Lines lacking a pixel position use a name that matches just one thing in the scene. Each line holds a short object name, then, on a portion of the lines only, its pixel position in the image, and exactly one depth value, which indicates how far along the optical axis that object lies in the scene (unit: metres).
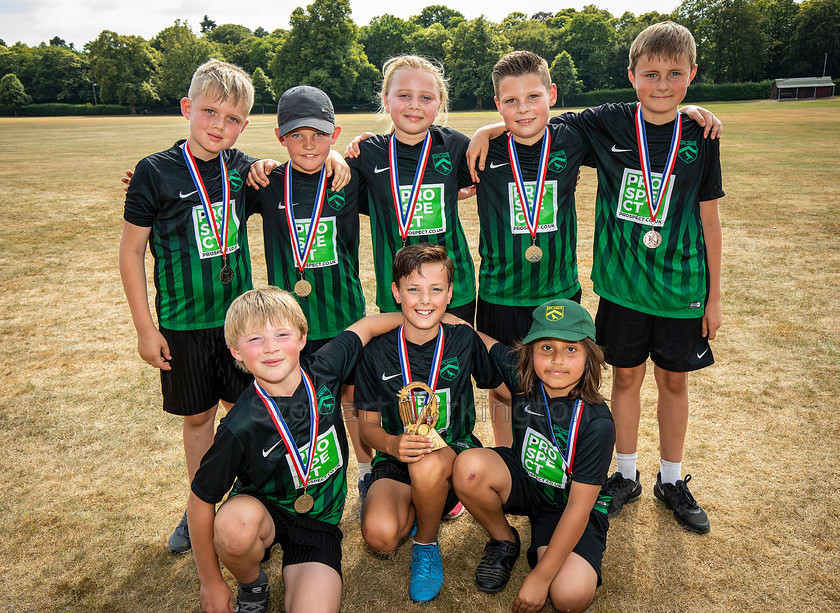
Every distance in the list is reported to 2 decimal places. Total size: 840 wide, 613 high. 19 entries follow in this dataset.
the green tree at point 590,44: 76.44
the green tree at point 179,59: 71.19
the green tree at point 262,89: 66.12
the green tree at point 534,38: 83.12
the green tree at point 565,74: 67.69
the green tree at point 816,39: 60.84
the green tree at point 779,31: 65.81
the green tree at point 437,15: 117.62
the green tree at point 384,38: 92.56
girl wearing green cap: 2.54
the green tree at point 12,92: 65.06
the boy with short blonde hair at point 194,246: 2.96
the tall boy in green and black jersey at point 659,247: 3.08
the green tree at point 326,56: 67.62
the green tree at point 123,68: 68.50
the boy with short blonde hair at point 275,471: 2.48
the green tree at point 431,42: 82.06
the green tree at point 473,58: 66.88
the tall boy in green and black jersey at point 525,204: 3.19
